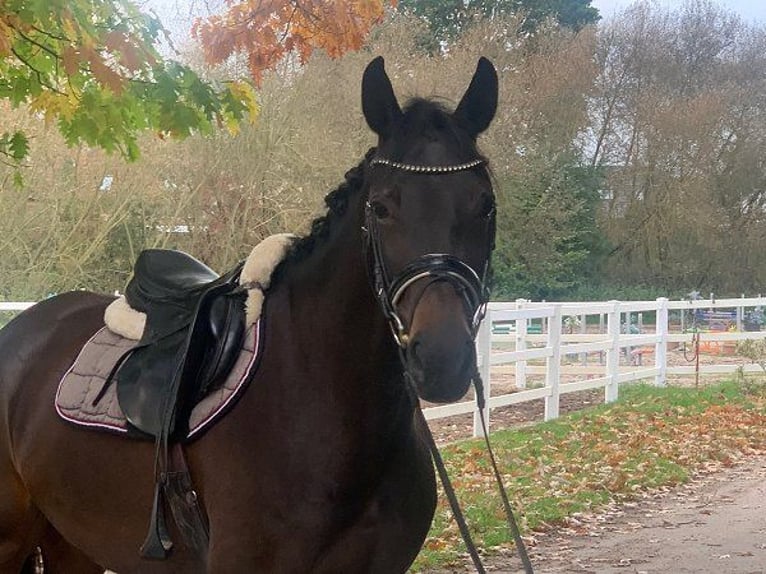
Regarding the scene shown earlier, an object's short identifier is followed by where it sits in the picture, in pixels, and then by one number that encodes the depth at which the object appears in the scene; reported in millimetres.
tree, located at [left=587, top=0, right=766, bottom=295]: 28047
